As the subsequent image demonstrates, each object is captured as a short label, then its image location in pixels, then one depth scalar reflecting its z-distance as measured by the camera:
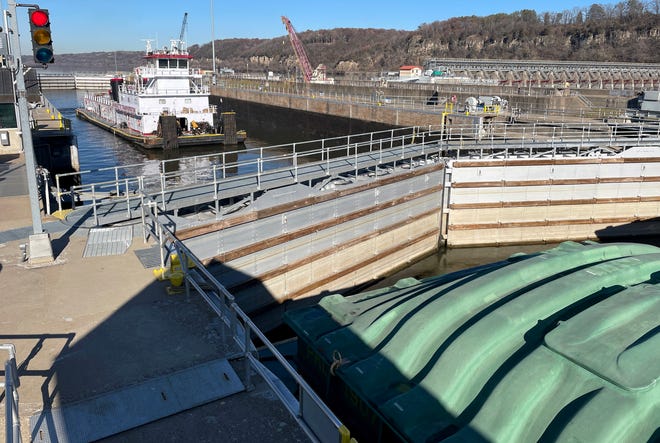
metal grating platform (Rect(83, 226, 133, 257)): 8.98
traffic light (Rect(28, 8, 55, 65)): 7.33
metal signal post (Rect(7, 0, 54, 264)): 7.40
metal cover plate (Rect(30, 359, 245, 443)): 4.50
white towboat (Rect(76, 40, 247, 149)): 40.78
